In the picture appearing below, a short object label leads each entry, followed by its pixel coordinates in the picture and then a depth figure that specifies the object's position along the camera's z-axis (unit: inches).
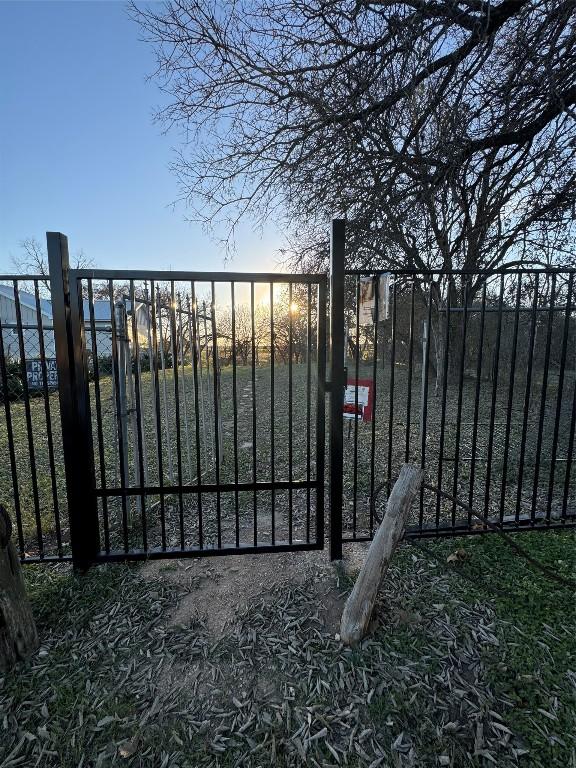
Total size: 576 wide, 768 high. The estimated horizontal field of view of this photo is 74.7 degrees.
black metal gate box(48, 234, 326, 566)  85.7
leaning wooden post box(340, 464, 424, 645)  73.4
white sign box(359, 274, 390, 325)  98.2
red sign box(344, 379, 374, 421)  160.6
